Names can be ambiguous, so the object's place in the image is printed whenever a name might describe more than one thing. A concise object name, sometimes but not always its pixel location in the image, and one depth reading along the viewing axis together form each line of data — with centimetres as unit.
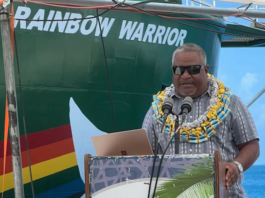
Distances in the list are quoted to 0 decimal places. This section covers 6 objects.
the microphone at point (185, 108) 527
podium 474
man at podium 607
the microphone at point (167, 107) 532
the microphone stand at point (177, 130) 482
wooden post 735
